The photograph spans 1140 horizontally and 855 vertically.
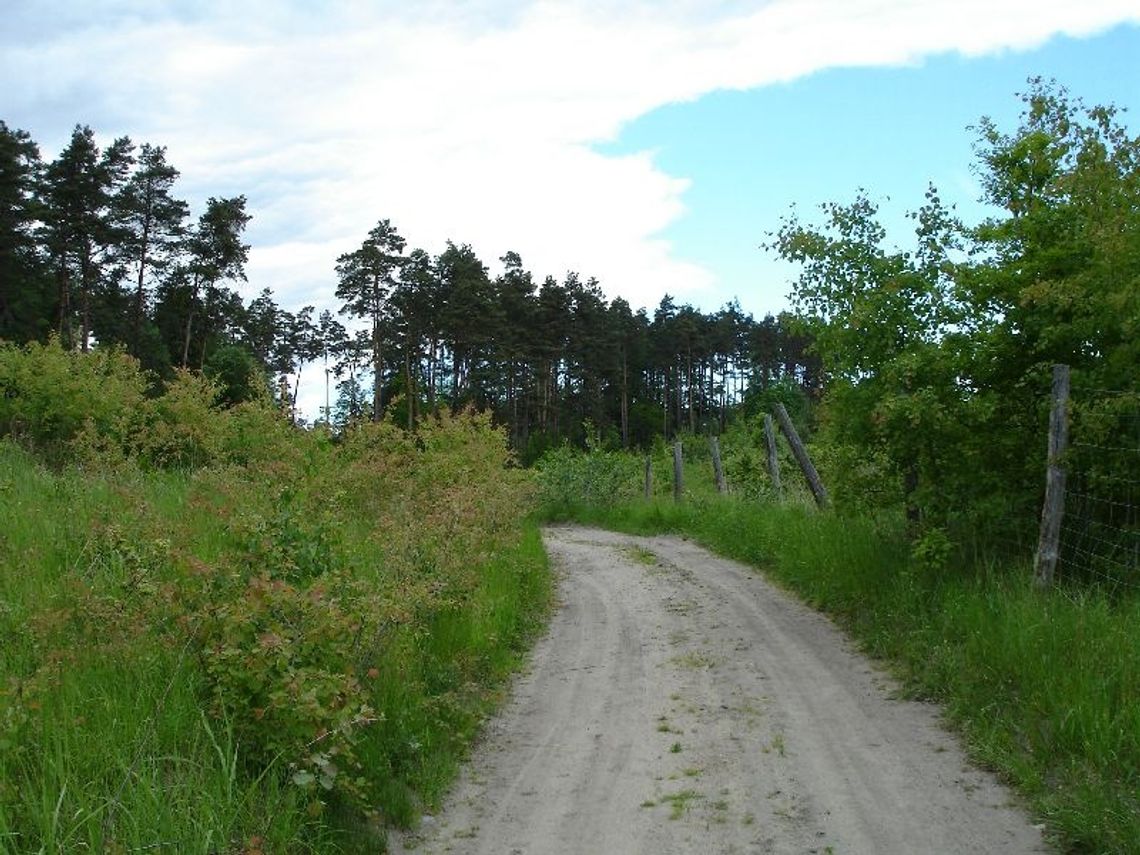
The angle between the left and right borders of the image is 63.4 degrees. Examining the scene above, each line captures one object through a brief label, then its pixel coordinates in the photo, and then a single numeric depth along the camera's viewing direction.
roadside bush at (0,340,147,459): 14.73
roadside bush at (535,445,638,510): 27.50
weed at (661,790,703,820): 5.11
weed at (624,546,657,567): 15.45
